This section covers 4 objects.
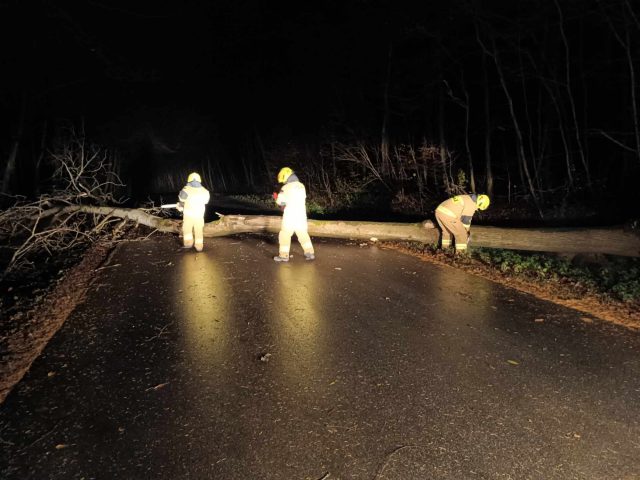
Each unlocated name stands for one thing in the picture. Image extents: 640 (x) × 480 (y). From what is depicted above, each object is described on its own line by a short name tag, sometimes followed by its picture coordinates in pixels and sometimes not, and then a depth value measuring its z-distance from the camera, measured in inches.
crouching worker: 305.7
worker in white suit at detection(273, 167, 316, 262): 309.1
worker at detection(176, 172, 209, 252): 350.9
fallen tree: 276.7
